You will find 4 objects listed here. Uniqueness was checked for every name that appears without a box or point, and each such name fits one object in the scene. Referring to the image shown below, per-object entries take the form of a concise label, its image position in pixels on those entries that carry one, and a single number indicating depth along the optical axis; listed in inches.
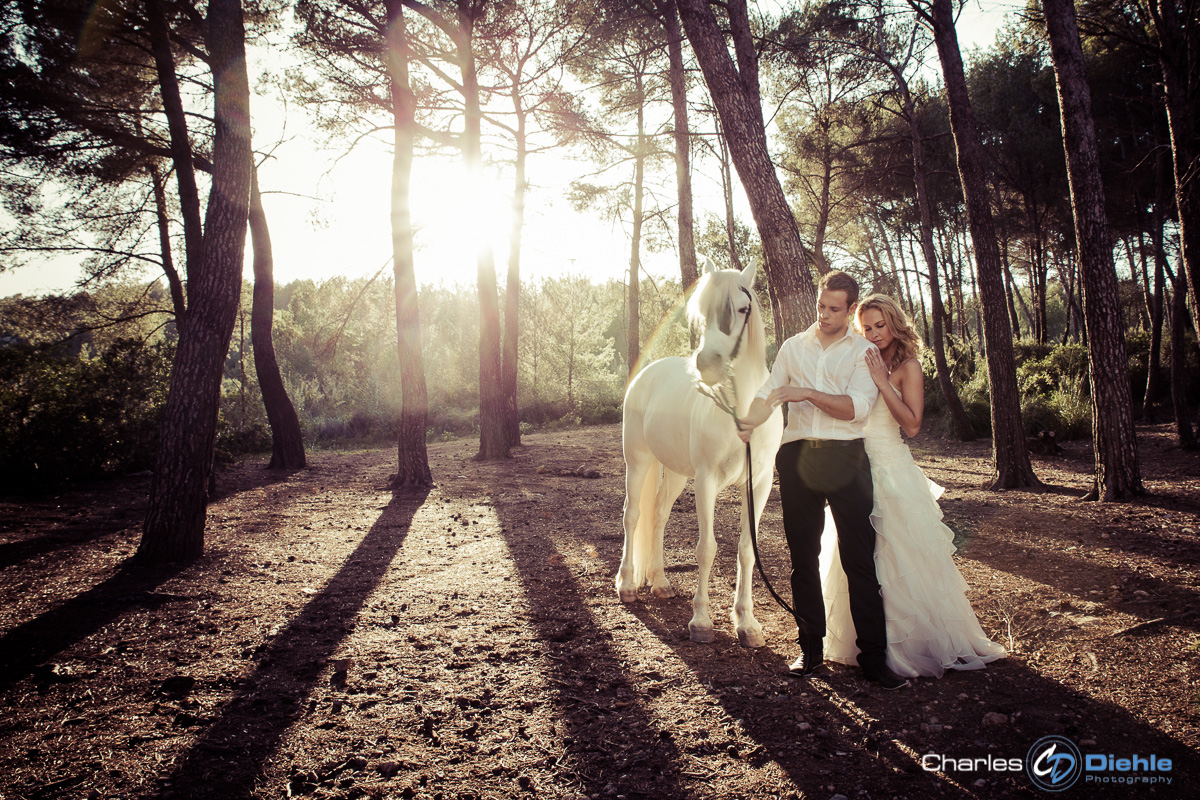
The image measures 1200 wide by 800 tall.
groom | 110.7
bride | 111.4
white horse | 115.3
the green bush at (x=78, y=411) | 303.4
